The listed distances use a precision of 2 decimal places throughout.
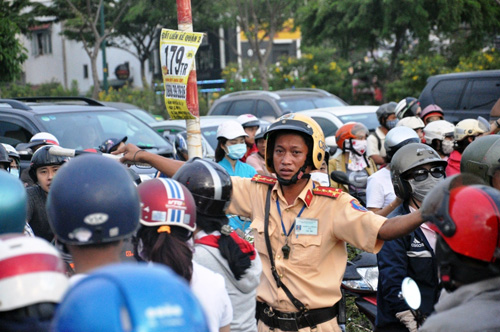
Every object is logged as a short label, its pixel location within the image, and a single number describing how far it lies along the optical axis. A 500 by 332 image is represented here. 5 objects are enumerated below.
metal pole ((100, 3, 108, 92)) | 32.14
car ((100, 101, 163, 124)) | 16.50
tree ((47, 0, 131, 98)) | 32.49
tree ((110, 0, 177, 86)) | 36.97
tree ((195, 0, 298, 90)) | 28.81
